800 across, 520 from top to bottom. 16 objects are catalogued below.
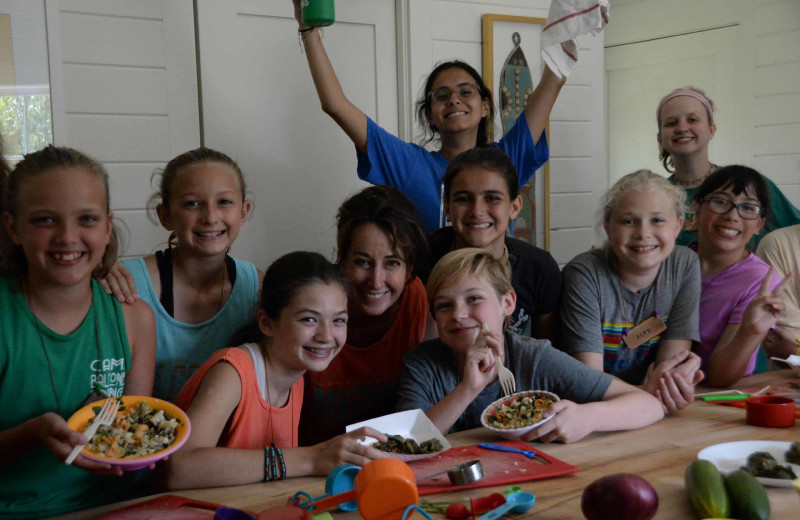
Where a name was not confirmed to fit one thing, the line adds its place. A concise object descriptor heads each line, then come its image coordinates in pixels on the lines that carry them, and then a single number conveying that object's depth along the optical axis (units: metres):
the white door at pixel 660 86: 4.25
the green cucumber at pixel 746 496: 1.04
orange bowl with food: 1.21
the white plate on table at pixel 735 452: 1.30
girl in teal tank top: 1.86
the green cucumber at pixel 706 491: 1.08
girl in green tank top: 1.51
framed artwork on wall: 3.58
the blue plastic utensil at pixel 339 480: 1.20
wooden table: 1.16
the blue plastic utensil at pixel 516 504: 1.08
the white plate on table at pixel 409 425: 1.47
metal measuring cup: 1.24
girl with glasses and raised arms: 2.61
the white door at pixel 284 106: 2.93
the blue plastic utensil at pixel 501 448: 1.42
